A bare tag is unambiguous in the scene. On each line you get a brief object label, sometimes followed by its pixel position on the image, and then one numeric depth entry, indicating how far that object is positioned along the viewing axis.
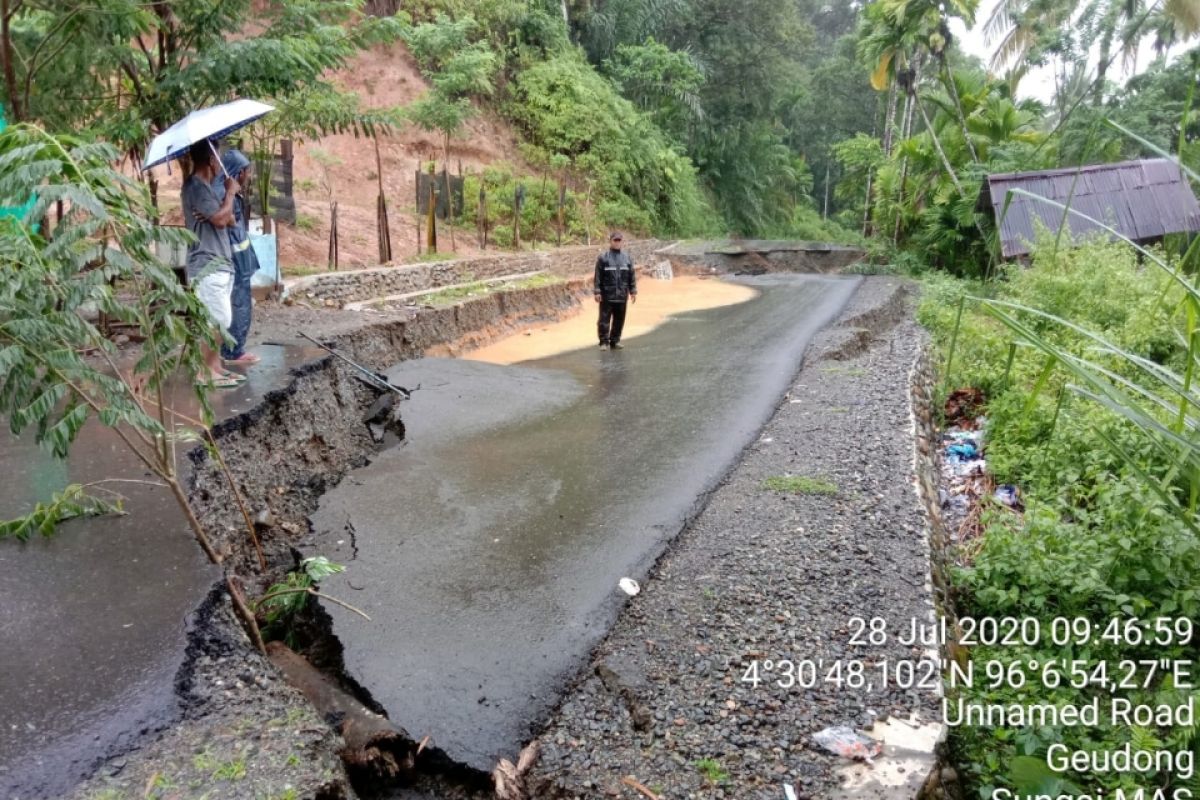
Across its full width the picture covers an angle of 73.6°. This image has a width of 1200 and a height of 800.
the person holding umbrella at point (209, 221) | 5.59
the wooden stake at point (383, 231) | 12.68
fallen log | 2.89
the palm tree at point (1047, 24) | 23.06
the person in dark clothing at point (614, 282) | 10.54
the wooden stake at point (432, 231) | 13.94
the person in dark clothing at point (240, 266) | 5.90
